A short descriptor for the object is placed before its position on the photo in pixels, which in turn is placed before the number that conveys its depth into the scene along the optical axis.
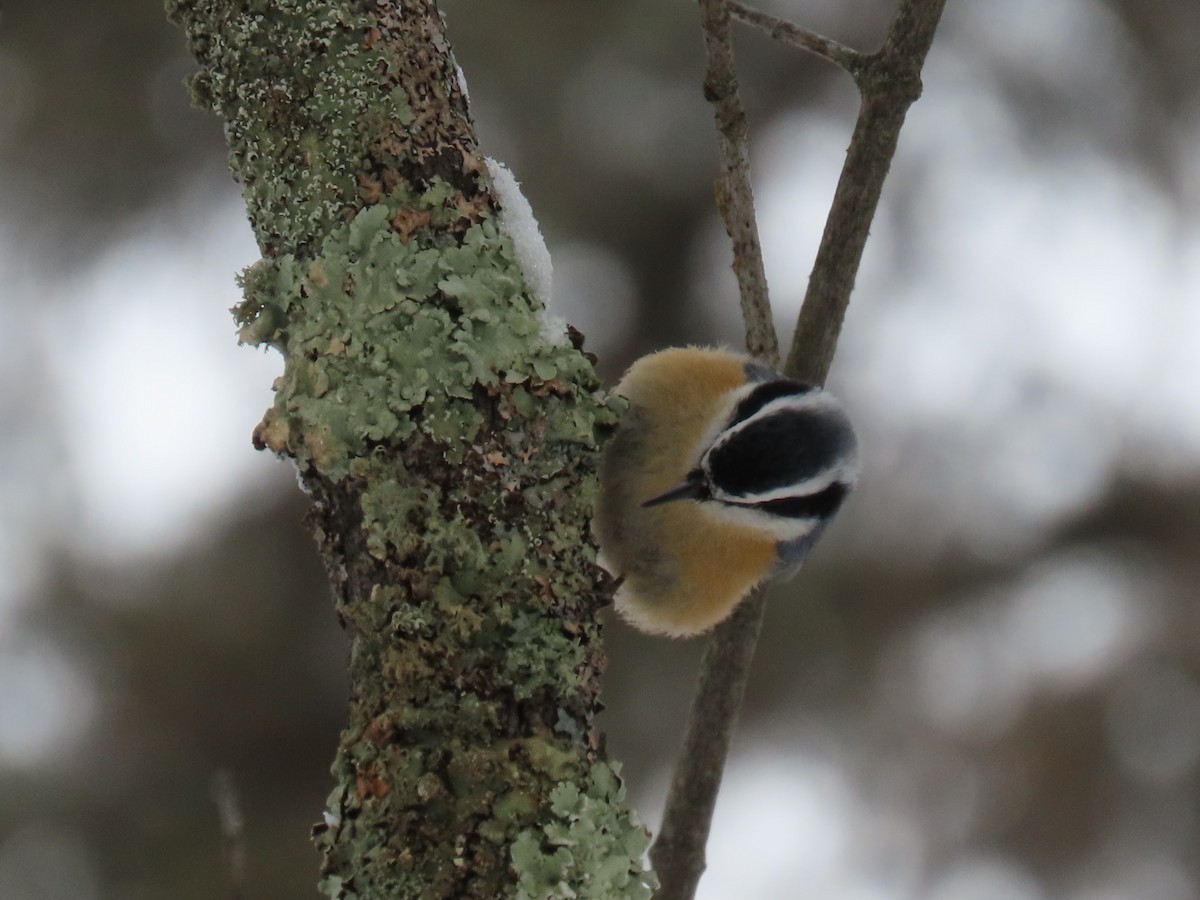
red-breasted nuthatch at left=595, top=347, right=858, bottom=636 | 3.62
